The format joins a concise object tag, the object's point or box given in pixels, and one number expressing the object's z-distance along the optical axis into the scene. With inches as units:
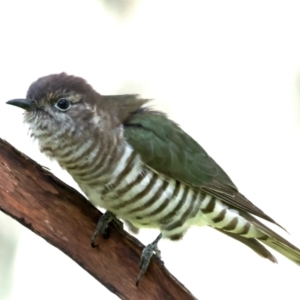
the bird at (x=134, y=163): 169.8
